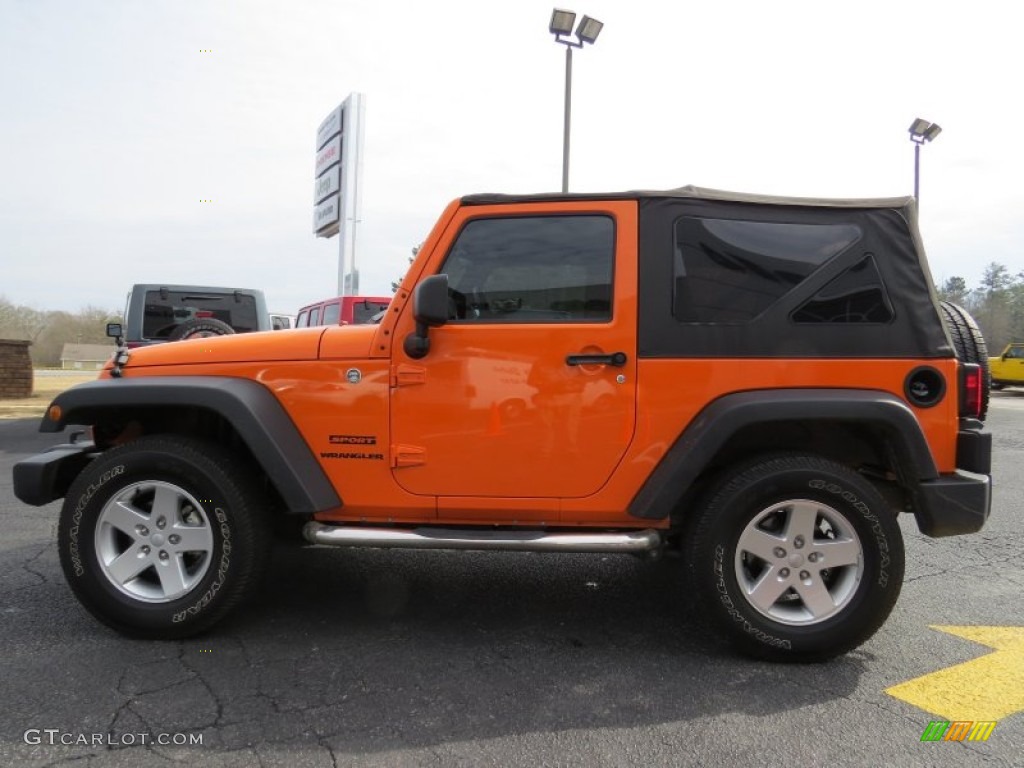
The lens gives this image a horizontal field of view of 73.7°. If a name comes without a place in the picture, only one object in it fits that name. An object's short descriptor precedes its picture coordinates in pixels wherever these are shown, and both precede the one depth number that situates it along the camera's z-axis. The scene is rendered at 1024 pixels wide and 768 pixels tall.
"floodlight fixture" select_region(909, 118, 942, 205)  19.02
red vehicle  10.63
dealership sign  18.72
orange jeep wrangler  2.95
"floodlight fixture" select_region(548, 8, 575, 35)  11.56
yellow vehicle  24.41
